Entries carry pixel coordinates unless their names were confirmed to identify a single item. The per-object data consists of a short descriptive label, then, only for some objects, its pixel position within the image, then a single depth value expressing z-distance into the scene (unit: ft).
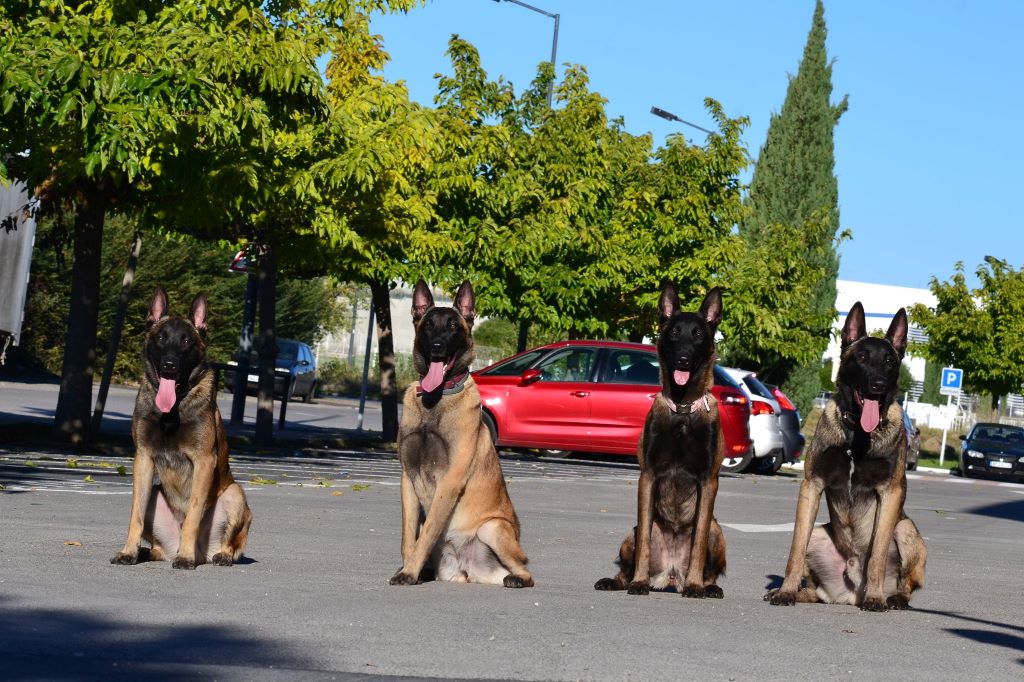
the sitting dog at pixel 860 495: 24.14
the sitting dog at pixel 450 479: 24.48
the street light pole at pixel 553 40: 105.29
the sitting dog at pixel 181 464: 24.48
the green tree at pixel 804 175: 164.35
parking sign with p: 140.66
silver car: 79.36
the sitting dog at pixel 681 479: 24.99
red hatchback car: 70.85
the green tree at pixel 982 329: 160.25
